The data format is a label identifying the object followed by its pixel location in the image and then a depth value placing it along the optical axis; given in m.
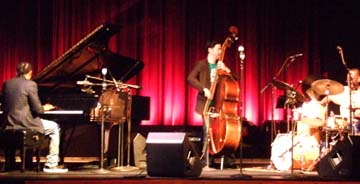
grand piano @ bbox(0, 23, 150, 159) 7.93
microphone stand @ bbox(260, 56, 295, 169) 8.59
